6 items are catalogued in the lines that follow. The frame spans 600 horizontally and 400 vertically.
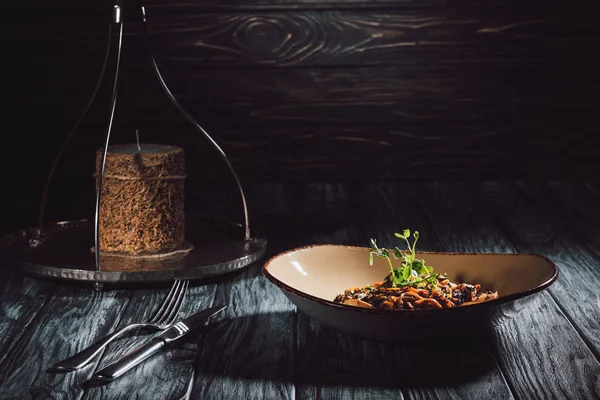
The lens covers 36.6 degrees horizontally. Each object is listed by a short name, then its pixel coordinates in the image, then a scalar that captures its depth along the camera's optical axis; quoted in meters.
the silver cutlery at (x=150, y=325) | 1.15
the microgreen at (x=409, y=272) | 1.23
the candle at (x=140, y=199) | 1.56
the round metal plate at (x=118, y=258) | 1.49
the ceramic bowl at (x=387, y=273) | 1.14
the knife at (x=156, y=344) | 1.12
